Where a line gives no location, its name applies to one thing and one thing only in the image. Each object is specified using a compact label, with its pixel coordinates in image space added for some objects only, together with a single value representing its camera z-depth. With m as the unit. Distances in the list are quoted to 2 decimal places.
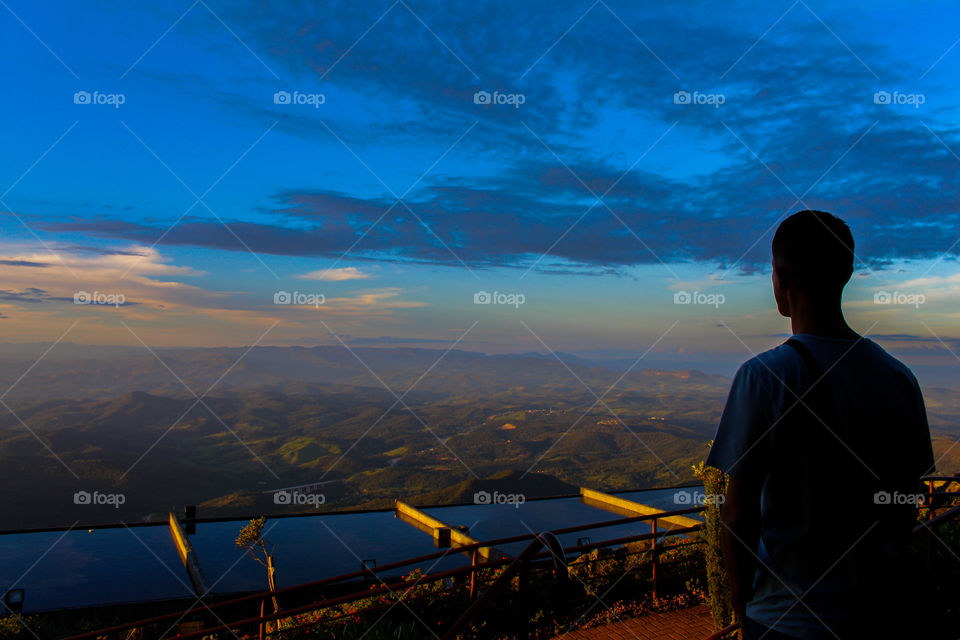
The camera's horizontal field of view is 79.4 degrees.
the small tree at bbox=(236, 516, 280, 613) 13.81
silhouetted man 1.13
